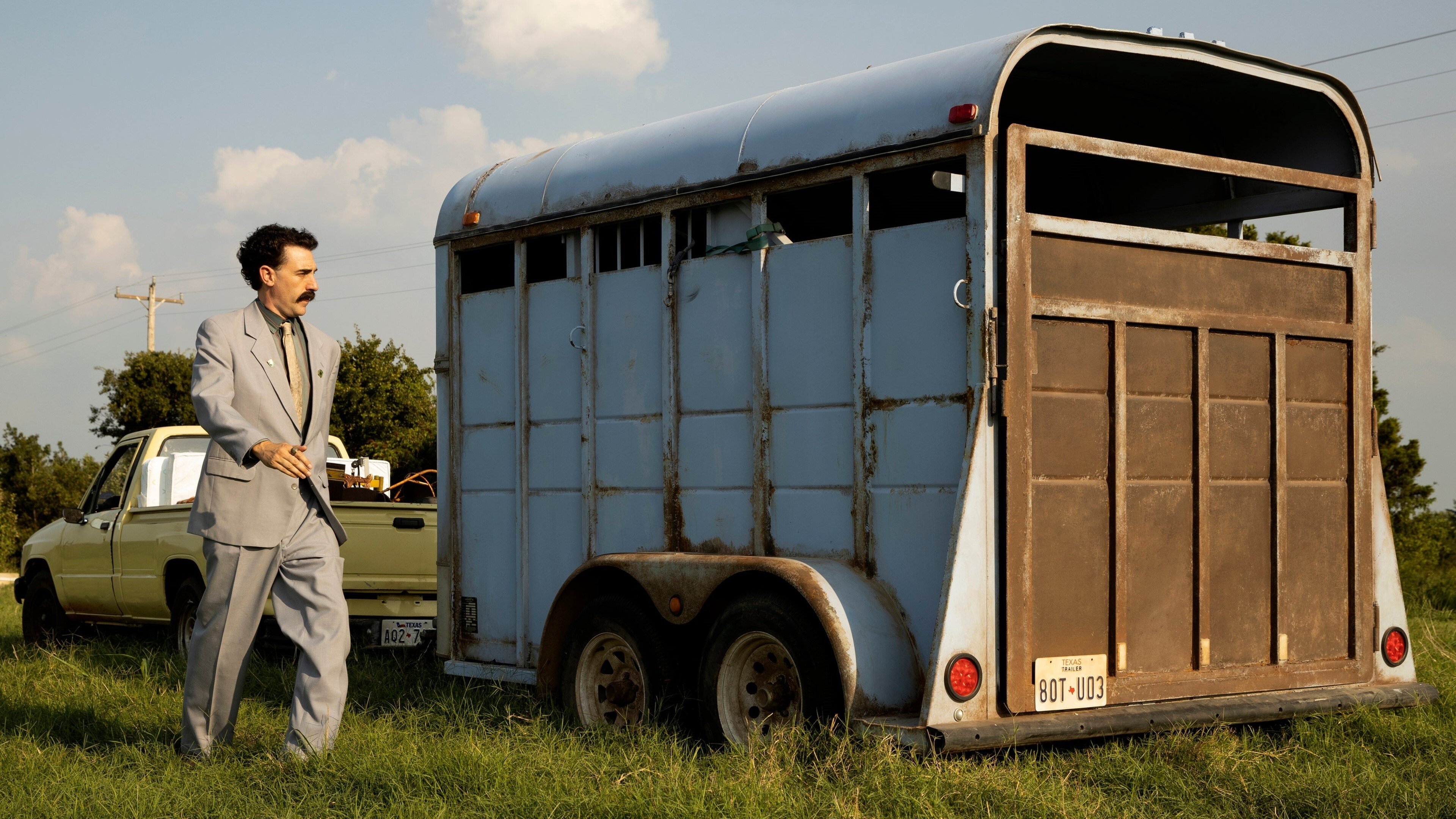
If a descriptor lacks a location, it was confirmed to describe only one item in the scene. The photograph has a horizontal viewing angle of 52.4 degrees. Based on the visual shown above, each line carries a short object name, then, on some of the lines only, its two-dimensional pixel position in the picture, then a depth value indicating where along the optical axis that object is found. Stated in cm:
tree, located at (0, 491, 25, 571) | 3269
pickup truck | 972
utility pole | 4650
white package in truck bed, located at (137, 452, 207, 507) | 1128
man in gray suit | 585
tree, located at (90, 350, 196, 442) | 3731
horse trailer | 532
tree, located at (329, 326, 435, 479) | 2927
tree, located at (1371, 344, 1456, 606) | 2172
